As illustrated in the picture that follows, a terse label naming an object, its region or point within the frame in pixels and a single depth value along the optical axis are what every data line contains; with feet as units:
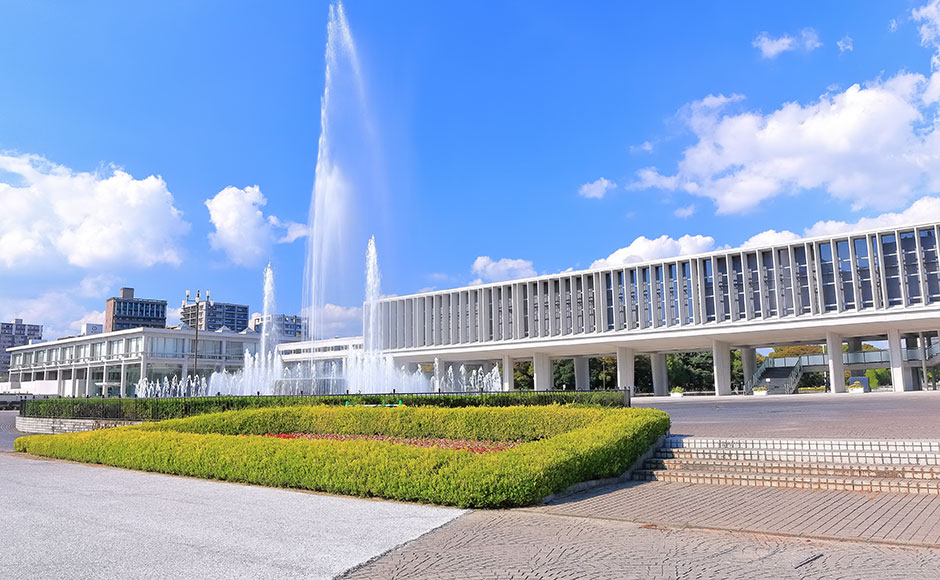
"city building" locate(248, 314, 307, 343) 419.13
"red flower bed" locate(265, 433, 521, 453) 42.85
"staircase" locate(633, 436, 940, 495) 31.63
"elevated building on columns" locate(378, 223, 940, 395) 144.97
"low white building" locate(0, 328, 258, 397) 245.24
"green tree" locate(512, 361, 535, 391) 240.32
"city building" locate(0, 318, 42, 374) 622.54
